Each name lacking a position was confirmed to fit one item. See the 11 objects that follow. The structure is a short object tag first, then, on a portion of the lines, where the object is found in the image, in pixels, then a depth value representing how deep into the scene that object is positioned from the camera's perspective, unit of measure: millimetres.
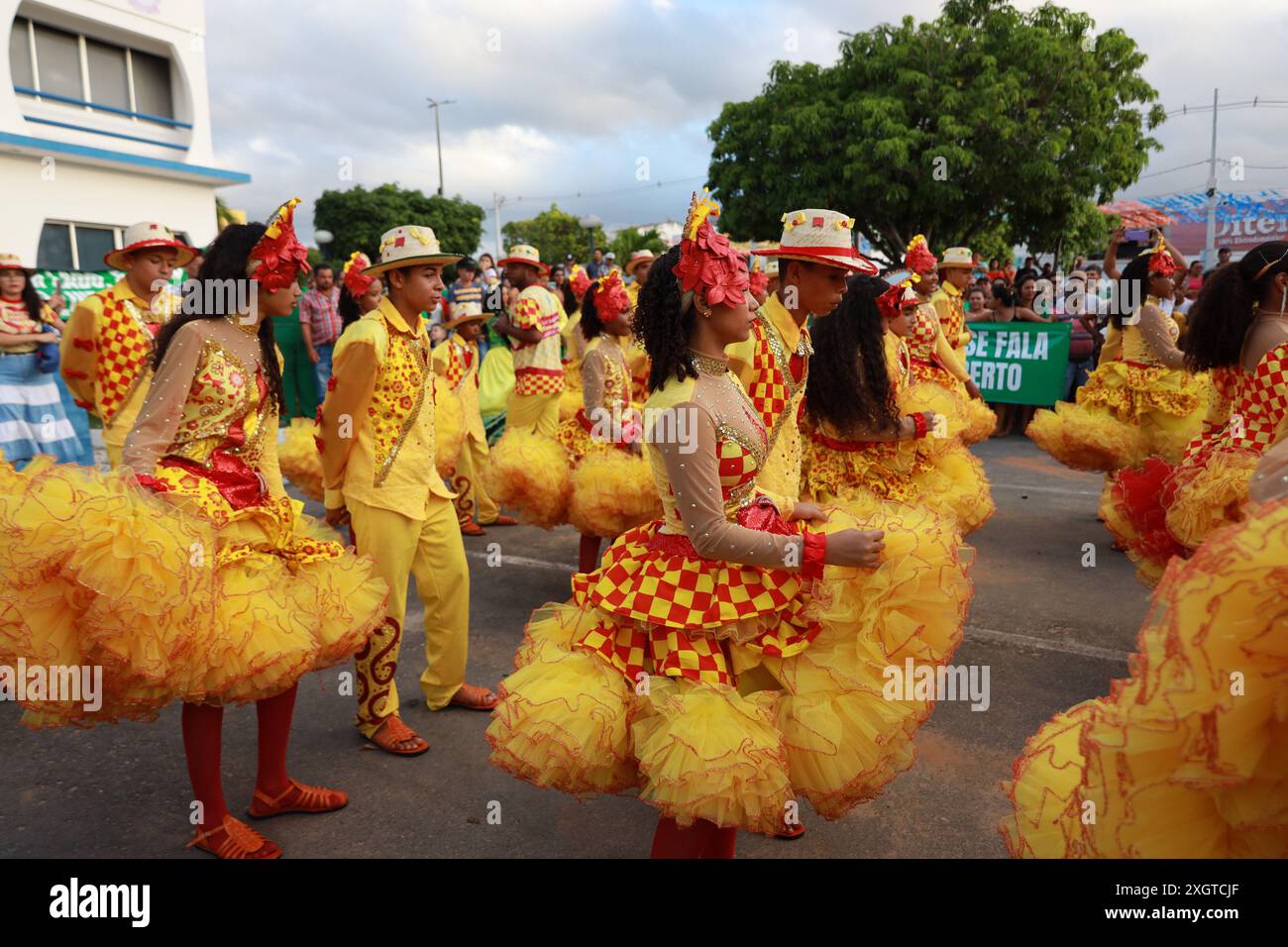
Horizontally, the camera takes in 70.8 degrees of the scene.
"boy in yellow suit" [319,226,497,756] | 3850
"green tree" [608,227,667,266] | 38500
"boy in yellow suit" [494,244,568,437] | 7344
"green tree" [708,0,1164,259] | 20203
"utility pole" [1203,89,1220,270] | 23030
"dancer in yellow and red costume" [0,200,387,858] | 2553
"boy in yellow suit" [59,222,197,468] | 4879
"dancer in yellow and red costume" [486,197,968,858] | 2125
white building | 18453
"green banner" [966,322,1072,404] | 12328
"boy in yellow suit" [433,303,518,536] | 6898
